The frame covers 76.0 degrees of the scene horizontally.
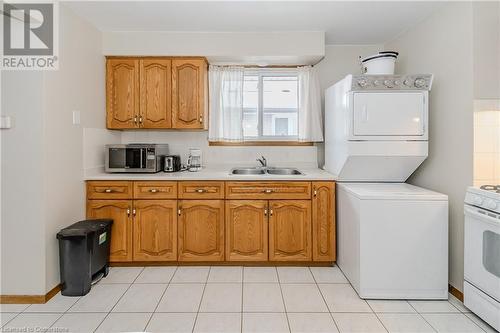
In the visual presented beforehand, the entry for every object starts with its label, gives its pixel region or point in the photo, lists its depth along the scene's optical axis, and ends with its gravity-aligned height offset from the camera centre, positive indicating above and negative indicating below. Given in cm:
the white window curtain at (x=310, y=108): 364 +63
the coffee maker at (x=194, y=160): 358 +4
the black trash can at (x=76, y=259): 249 -75
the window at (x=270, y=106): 378 +67
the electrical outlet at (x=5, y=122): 237 +31
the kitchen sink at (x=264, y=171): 362 -9
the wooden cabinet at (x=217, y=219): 305 -53
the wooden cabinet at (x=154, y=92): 338 +76
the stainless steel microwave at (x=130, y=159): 320 +4
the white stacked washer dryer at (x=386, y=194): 242 -24
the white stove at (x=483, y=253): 196 -58
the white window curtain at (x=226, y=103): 365 +69
